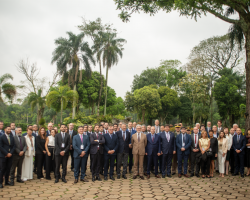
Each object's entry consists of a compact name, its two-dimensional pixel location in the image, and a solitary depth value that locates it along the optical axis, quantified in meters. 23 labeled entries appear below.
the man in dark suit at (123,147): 7.58
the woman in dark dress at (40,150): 7.40
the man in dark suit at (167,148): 7.80
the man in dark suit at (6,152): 6.27
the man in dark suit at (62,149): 6.97
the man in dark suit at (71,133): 8.71
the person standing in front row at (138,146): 7.62
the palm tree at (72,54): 30.00
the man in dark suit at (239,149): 8.15
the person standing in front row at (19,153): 6.70
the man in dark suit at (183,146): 7.87
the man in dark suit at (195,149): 7.91
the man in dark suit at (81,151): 6.96
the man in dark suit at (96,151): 7.18
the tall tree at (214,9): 10.88
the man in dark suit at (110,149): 7.36
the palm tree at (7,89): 19.31
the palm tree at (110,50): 32.81
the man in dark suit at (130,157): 8.51
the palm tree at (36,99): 21.70
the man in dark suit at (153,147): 7.78
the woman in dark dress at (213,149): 7.96
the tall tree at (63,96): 21.27
